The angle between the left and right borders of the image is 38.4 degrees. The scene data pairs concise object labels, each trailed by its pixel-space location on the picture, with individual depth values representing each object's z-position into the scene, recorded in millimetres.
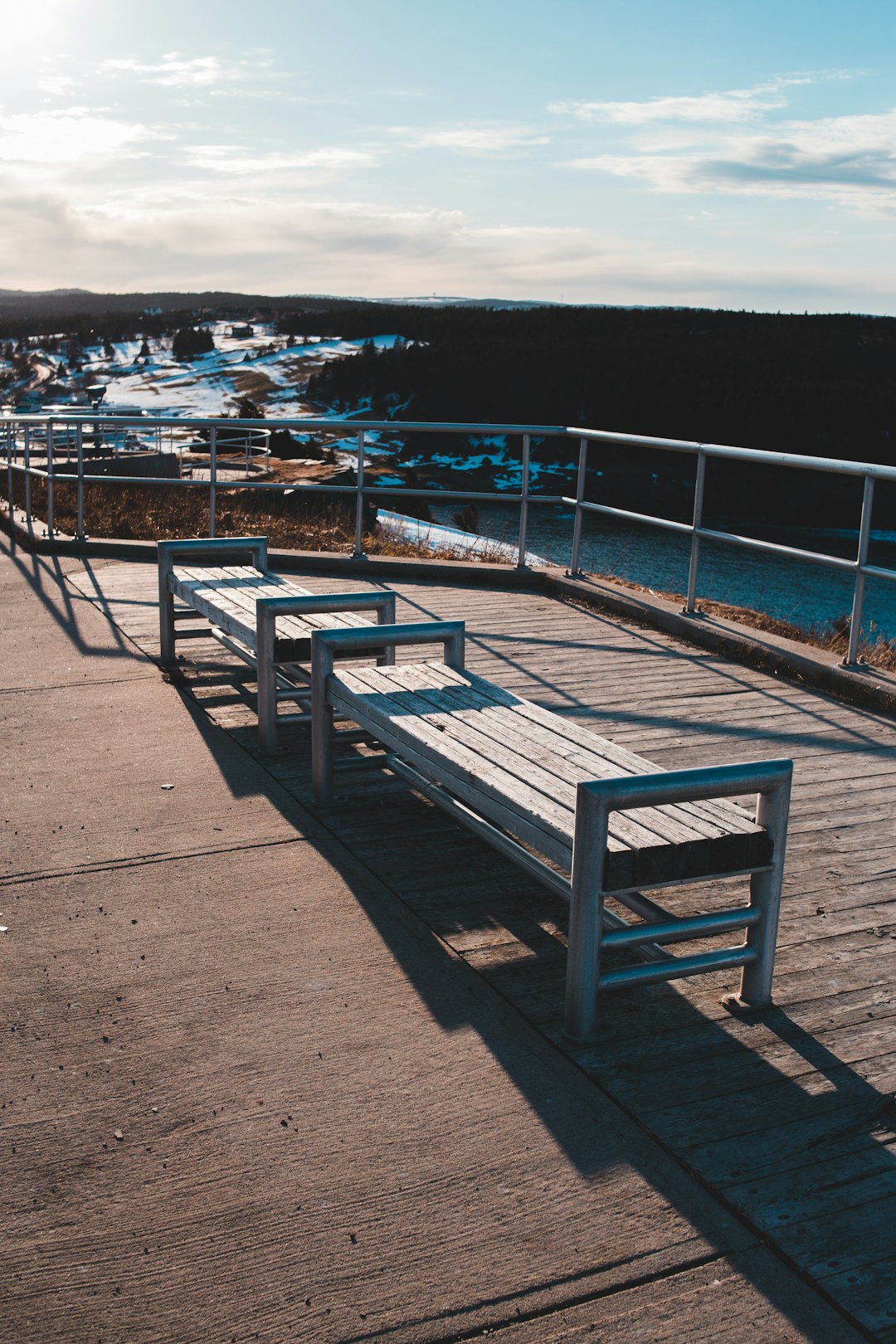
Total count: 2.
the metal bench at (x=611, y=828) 3021
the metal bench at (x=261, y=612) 5359
